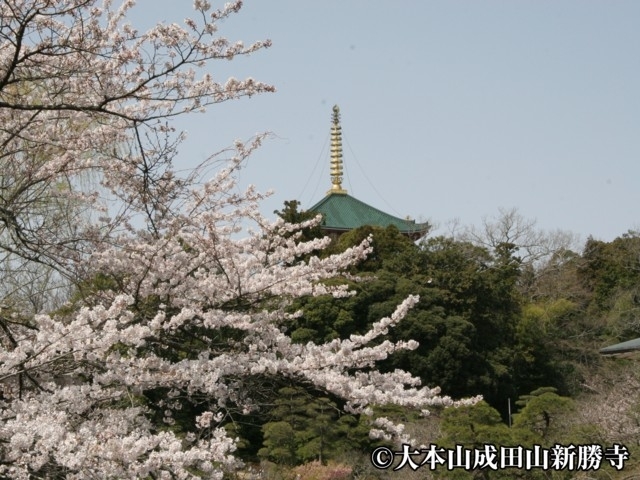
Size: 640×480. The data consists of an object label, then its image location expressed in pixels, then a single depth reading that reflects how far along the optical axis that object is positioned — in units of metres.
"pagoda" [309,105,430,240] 55.53
